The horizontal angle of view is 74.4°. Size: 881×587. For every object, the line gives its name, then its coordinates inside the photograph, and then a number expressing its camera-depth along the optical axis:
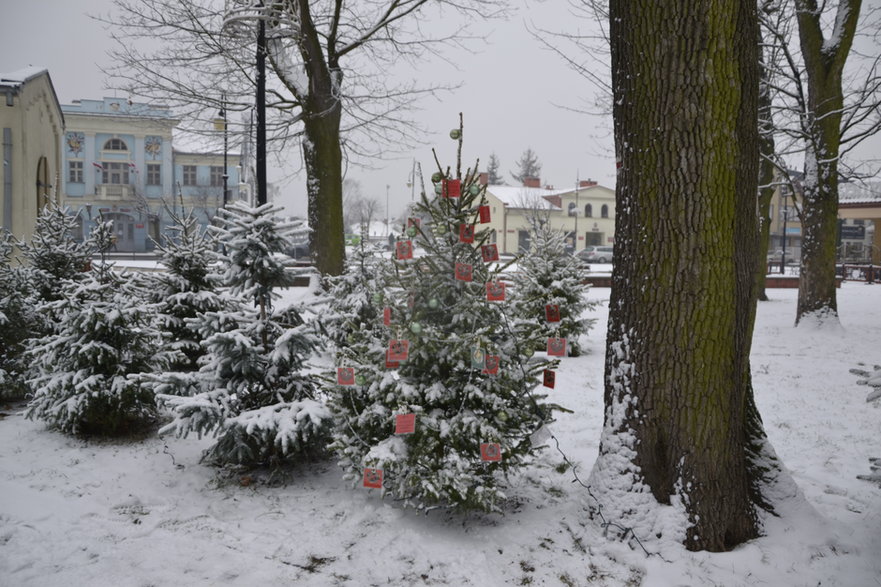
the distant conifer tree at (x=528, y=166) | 77.19
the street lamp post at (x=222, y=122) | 13.15
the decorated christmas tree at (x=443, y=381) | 3.82
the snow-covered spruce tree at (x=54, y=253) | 7.25
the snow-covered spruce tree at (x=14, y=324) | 6.69
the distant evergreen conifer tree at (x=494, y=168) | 82.86
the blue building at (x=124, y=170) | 45.03
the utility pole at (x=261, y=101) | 8.84
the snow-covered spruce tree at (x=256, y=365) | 4.46
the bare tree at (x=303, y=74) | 11.34
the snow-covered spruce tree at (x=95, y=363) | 5.38
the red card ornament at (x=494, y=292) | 4.11
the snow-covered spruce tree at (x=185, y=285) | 7.54
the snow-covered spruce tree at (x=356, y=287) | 8.58
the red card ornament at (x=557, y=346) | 4.10
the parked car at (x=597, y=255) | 51.72
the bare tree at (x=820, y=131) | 12.12
